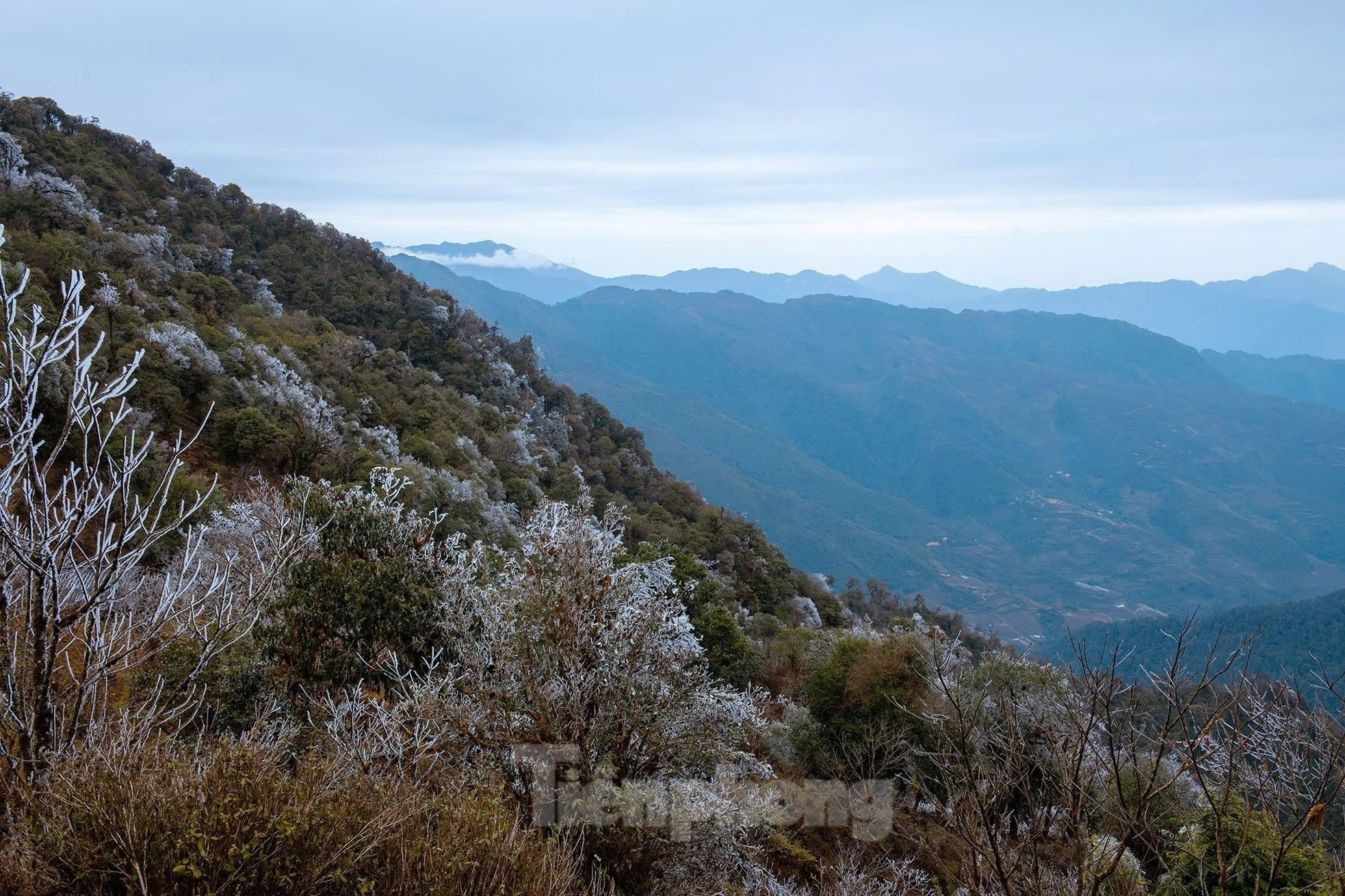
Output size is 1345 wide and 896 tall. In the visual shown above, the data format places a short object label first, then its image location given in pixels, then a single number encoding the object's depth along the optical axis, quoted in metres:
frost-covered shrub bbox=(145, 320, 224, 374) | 27.27
